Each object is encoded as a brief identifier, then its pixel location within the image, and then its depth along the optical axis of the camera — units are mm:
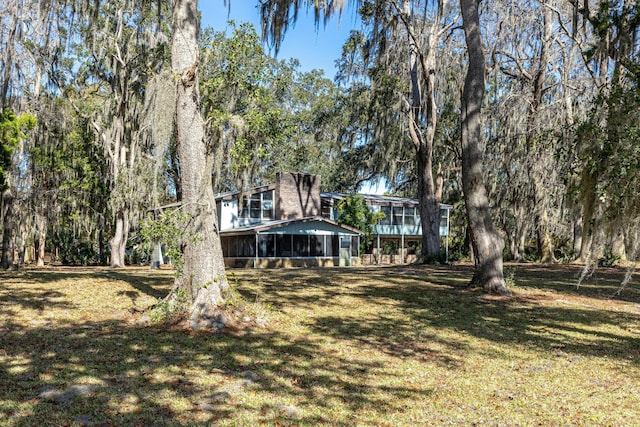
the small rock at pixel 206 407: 4523
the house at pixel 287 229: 28609
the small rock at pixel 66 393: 4582
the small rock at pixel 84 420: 4087
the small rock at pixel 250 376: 5429
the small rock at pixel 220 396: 4801
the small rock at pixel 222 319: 7773
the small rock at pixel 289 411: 4449
